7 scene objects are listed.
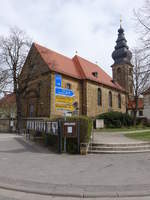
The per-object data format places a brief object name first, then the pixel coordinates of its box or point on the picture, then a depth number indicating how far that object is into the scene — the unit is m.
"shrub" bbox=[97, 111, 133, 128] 28.16
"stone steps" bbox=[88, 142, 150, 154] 10.41
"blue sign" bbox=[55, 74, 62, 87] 10.52
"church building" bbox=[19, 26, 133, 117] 27.39
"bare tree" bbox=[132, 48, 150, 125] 15.63
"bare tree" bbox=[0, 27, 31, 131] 25.96
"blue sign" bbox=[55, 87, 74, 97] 10.45
